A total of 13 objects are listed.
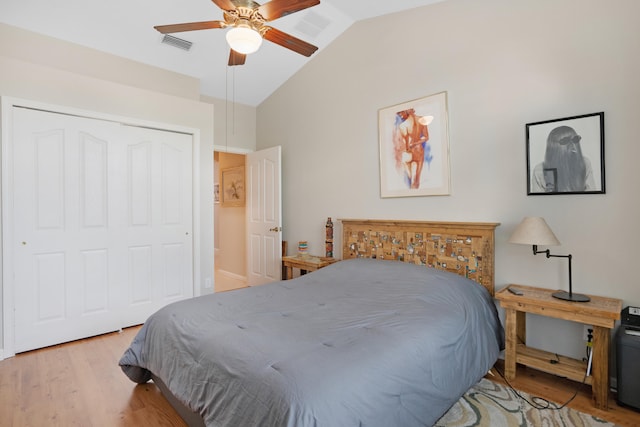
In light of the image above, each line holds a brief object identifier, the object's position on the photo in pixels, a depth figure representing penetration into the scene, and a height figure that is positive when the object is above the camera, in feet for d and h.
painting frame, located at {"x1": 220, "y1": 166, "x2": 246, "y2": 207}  17.97 +1.40
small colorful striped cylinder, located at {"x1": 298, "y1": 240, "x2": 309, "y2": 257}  13.79 -1.51
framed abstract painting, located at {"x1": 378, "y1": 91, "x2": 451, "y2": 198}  9.75 +1.96
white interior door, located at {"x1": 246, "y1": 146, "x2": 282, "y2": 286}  14.46 -0.23
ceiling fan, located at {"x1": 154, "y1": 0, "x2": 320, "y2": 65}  6.42 +3.97
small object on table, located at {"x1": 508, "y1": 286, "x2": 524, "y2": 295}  7.71 -1.94
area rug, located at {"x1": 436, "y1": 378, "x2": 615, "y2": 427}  6.08 -3.92
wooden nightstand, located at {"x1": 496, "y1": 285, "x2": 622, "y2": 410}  6.49 -2.65
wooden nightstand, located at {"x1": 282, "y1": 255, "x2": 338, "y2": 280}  12.16 -1.91
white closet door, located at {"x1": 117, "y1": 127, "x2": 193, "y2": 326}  11.10 -0.29
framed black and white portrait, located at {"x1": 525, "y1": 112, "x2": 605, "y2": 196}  7.36 +1.25
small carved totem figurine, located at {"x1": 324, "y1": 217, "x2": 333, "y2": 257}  12.78 -1.04
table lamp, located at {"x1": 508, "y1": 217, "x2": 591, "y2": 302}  7.17 -0.61
